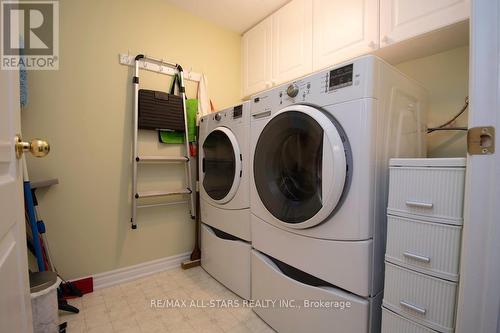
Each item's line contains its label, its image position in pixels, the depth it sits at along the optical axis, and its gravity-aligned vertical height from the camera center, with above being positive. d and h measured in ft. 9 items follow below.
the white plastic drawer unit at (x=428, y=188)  2.42 -0.29
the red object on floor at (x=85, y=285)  5.25 -3.02
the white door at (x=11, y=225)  1.47 -0.54
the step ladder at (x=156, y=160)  5.68 -0.07
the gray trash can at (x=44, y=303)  3.72 -2.49
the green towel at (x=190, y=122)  6.53 +1.06
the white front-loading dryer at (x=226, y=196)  4.87 -0.88
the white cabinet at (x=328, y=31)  3.85 +2.75
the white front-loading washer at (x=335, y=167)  2.97 -0.09
